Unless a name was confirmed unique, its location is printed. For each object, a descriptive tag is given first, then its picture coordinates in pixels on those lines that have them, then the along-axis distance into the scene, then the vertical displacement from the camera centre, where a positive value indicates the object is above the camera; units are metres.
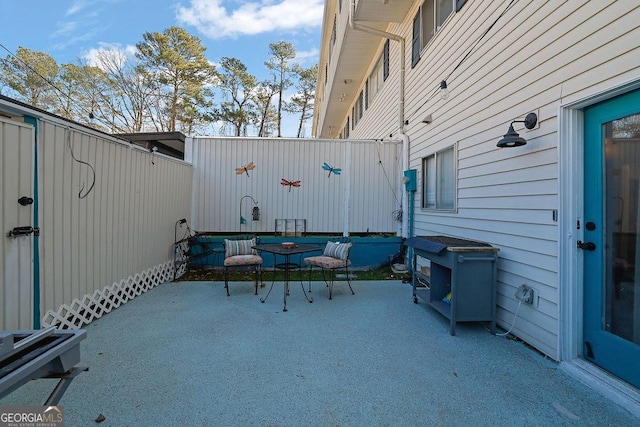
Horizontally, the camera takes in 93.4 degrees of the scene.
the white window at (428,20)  4.48 +3.14
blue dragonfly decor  6.50 +0.93
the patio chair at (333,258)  4.42 -0.71
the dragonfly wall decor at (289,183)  6.49 +0.63
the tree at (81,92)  13.41 +5.61
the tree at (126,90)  14.84 +6.28
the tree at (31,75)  11.84 +5.55
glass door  2.04 -0.18
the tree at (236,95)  17.62 +7.21
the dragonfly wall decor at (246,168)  6.45 +0.94
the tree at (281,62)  18.47 +9.35
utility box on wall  5.60 +0.62
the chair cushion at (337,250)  4.65 -0.60
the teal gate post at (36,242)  2.64 -0.27
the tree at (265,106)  19.33 +6.99
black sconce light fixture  2.74 +0.71
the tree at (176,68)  14.96 +7.40
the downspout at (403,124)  6.01 +1.80
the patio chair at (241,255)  4.56 -0.70
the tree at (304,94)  19.09 +7.84
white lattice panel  2.92 -1.03
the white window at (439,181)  4.38 +0.50
